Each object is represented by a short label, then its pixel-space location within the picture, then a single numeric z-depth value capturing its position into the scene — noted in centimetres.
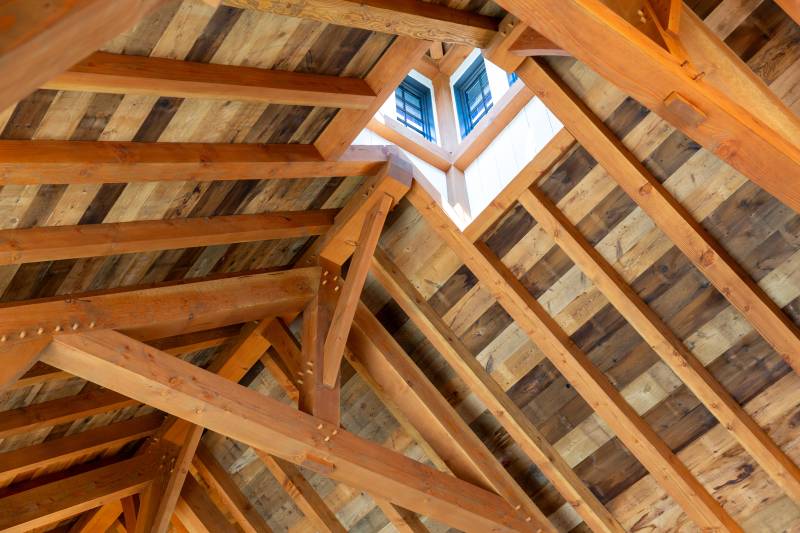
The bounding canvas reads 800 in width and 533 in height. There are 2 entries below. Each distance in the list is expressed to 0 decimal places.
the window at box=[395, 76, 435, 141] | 552
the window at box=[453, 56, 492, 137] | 557
